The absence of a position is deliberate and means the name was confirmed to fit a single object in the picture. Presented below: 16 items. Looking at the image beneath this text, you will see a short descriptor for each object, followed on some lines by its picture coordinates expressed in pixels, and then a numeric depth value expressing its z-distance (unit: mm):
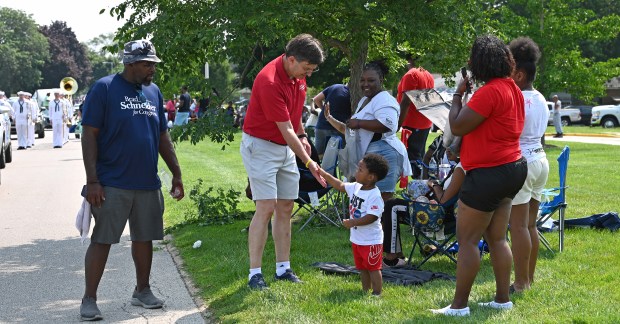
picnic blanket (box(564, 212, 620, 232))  9547
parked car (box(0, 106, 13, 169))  20197
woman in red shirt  5828
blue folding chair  8273
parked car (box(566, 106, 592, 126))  50219
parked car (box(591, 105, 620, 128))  43994
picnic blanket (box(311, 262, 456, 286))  7141
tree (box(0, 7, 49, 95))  105375
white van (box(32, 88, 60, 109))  53006
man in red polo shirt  6836
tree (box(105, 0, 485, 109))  9609
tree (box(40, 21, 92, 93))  112812
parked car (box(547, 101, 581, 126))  48844
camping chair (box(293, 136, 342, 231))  9680
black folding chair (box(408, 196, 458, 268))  7488
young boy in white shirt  6727
